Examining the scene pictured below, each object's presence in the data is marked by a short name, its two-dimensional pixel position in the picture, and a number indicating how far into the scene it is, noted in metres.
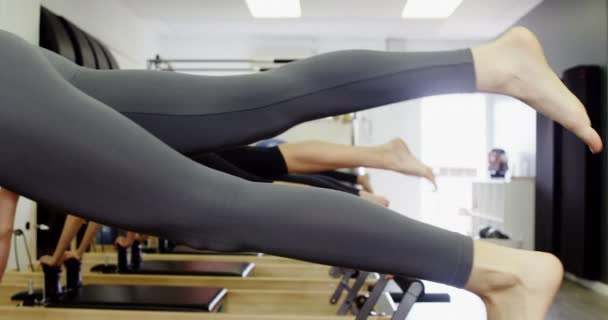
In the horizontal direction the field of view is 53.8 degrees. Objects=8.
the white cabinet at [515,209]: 5.39
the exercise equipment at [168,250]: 3.51
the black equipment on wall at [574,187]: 4.30
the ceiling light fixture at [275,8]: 5.60
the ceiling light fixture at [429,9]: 5.46
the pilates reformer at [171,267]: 2.60
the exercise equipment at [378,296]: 1.53
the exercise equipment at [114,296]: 1.81
